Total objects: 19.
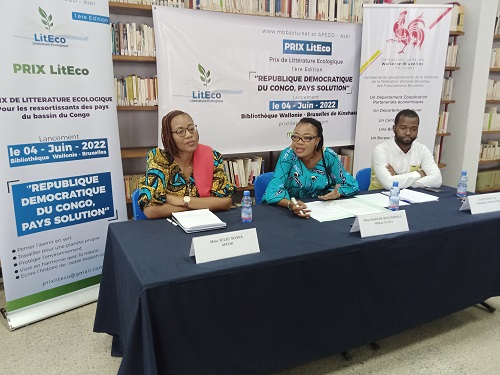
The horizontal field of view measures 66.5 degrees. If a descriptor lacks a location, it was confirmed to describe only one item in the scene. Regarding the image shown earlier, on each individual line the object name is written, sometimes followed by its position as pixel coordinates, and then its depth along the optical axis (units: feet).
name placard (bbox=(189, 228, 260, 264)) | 5.03
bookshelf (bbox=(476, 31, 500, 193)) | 16.30
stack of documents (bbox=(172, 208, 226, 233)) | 6.15
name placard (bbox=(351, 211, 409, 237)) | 6.00
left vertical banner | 7.68
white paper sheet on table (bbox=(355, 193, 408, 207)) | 7.72
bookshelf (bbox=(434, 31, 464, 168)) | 14.78
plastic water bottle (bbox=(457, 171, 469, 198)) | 8.15
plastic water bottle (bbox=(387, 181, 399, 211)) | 7.18
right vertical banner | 12.72
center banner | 10.61
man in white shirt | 9.43
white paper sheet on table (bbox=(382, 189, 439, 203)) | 8.01
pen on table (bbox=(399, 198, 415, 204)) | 7.88
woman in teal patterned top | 7.69
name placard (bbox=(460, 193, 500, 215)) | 7.17
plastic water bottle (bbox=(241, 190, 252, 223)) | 6.59
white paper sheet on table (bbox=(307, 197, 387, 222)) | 6.93
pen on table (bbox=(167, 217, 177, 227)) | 6.49
